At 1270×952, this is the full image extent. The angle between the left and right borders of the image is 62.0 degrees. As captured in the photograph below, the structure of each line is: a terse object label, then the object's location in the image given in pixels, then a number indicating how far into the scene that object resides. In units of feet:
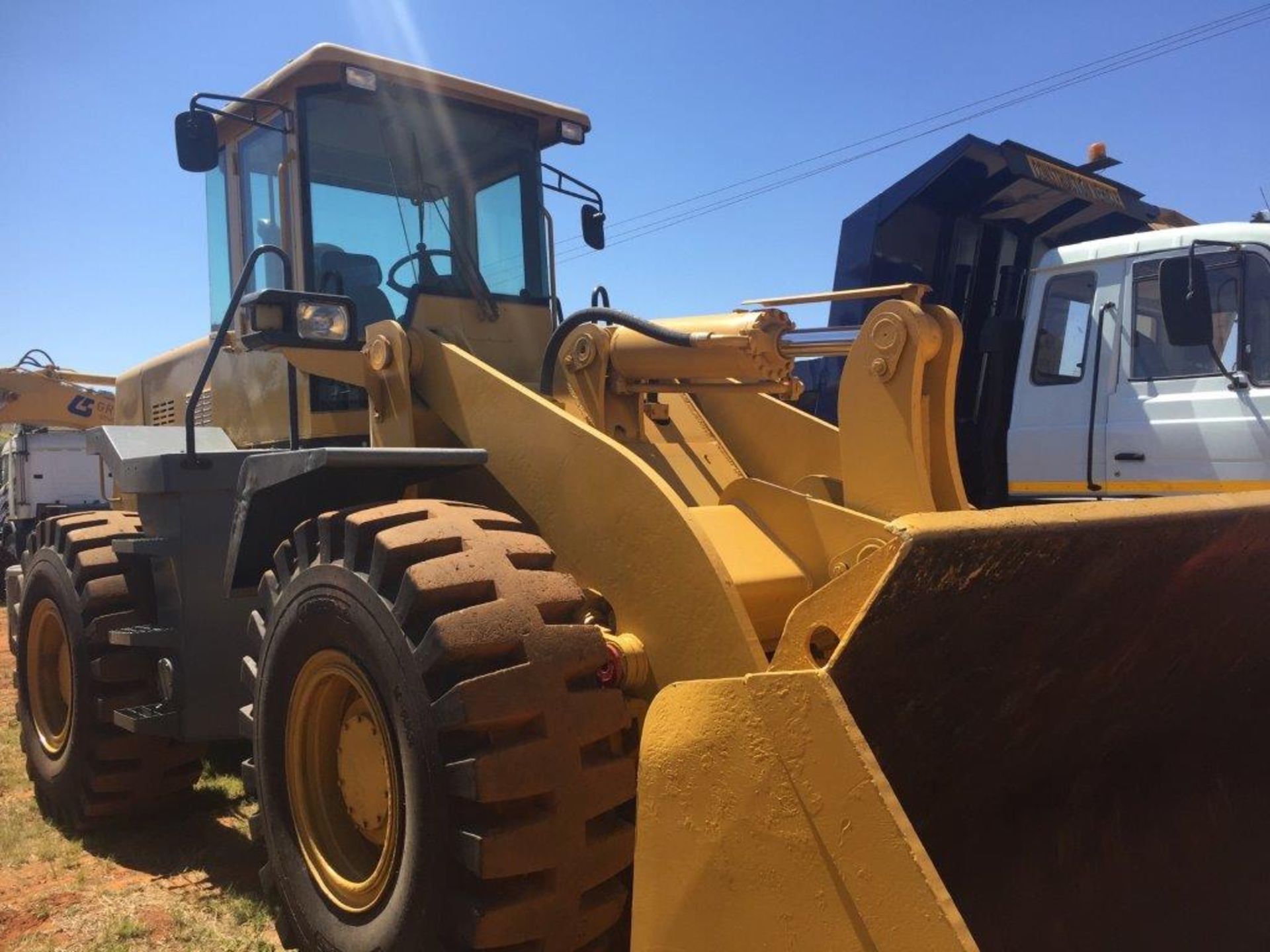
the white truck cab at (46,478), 50.01
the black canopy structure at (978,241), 21.12
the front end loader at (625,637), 6.57
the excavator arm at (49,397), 49.62
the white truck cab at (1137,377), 17.67
